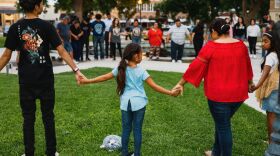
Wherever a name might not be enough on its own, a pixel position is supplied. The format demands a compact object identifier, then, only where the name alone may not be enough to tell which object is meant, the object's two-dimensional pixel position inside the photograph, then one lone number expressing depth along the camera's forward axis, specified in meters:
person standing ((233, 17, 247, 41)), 21.47
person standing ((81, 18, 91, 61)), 19.52
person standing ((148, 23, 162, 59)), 20.86
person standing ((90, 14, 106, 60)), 19.62
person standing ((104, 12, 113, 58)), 20.86
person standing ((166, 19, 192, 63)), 19.31
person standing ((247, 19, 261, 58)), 21.72
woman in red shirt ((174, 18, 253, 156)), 5.20
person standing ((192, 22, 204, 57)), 19.88
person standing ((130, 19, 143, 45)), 20.53
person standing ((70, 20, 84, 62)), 18.56
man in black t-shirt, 5.18
